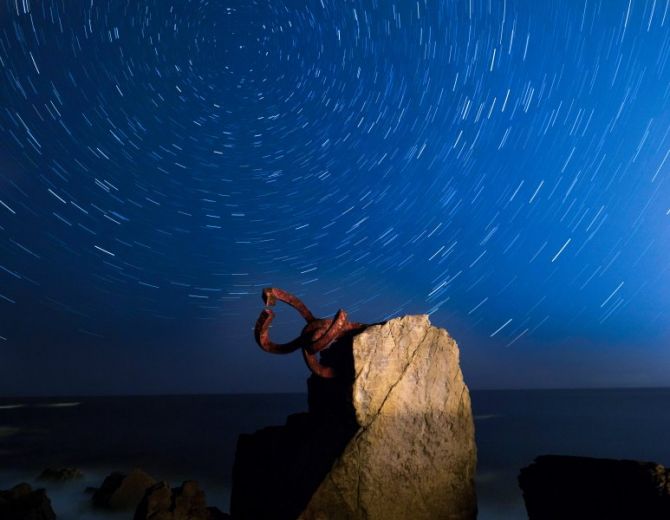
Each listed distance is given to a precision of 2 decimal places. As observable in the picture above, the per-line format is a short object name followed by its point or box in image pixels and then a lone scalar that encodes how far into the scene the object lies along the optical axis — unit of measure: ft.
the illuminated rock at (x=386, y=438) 17.74
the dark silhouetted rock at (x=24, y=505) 41.01
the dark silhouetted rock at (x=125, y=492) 56.65
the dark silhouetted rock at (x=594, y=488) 13.64
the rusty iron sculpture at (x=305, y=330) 17.66
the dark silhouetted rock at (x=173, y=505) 35.88
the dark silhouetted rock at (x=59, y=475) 76.75
